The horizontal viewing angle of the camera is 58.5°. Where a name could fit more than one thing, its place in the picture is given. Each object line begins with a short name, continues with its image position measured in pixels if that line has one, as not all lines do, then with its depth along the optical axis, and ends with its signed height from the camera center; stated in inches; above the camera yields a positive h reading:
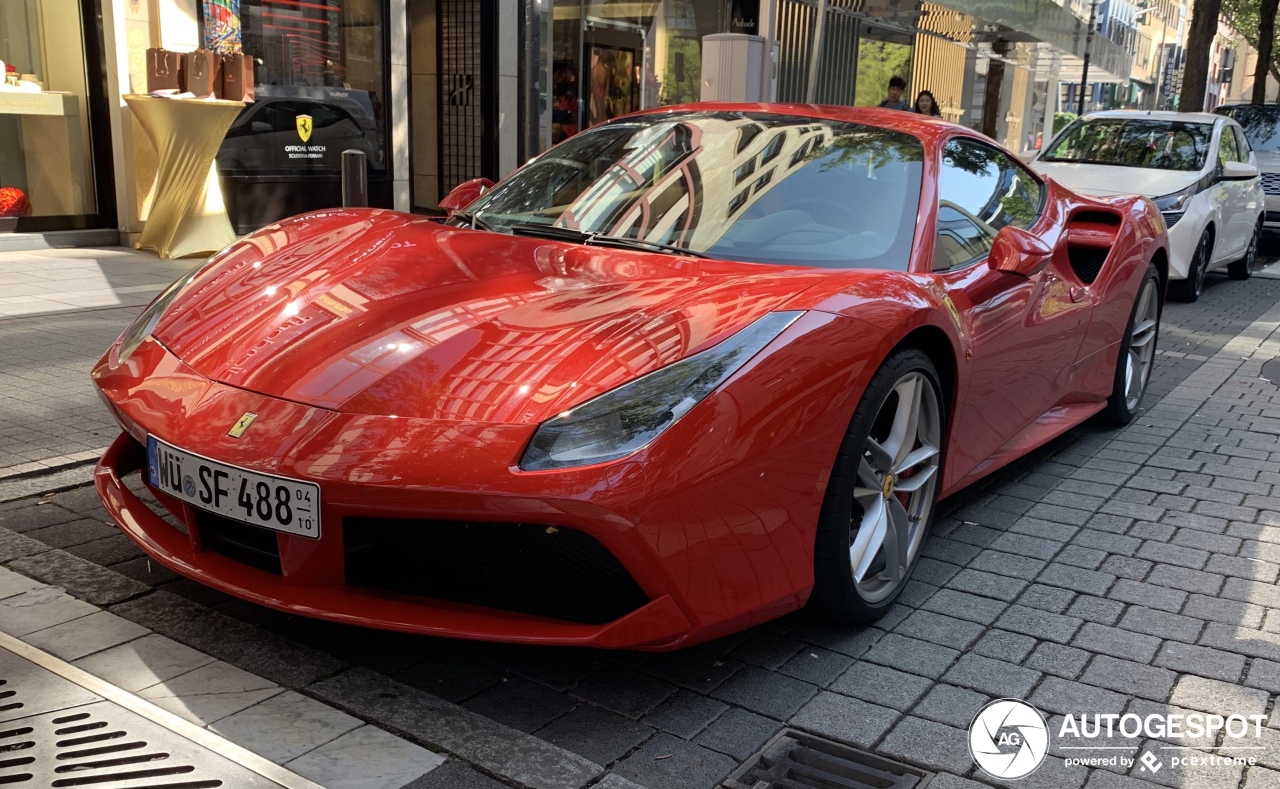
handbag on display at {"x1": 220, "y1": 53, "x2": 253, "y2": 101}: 366.0 -6.7
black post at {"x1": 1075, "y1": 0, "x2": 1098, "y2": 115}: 991.8 +37.4
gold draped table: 356.2 -36.4
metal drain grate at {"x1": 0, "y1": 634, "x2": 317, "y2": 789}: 86.4 -53.1
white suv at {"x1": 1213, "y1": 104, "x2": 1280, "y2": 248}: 541.6 -22.5
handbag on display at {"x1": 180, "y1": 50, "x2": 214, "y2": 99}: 359.6 -6.1
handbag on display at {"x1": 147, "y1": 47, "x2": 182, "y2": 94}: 356.2 -5.2
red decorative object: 365.7 -48.3
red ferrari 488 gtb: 94.6 -28.9
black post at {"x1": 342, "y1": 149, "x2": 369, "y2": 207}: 281.9 -29.3
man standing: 471.2 -5.9
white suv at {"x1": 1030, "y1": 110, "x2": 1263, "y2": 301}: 374.0 -28.0
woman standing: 467.8 -9.7
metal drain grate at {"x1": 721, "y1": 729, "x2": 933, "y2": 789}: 92.6 -55.4
